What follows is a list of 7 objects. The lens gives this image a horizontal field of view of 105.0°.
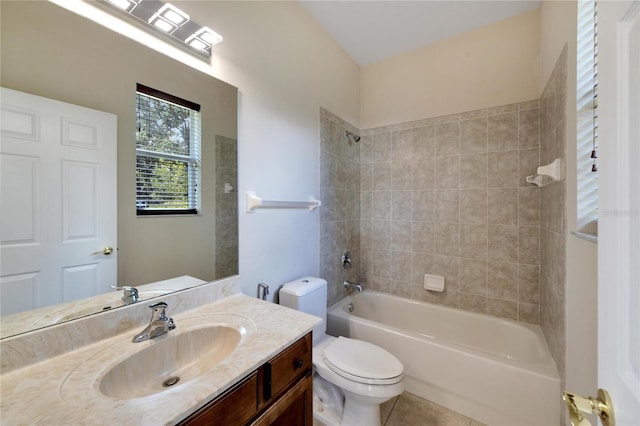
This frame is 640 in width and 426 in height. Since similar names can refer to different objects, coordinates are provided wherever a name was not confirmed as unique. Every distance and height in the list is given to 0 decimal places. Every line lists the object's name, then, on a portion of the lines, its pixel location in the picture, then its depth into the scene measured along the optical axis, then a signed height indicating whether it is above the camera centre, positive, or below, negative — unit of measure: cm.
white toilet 129 -88
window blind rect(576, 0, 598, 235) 104 +42
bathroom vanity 58 -45
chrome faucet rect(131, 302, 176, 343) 88 -42
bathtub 140 -100
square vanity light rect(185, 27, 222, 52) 114 +83
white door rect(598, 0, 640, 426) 37 +0
